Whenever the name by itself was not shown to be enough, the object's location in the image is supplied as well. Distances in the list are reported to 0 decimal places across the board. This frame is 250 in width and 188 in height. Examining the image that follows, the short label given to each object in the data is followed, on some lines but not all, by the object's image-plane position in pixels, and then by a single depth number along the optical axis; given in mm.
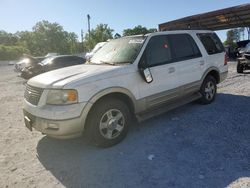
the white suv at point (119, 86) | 2891
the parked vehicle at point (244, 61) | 8022
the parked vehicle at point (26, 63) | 10936
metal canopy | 13993
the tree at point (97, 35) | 35877
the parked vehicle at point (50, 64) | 9853
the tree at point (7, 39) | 70366
